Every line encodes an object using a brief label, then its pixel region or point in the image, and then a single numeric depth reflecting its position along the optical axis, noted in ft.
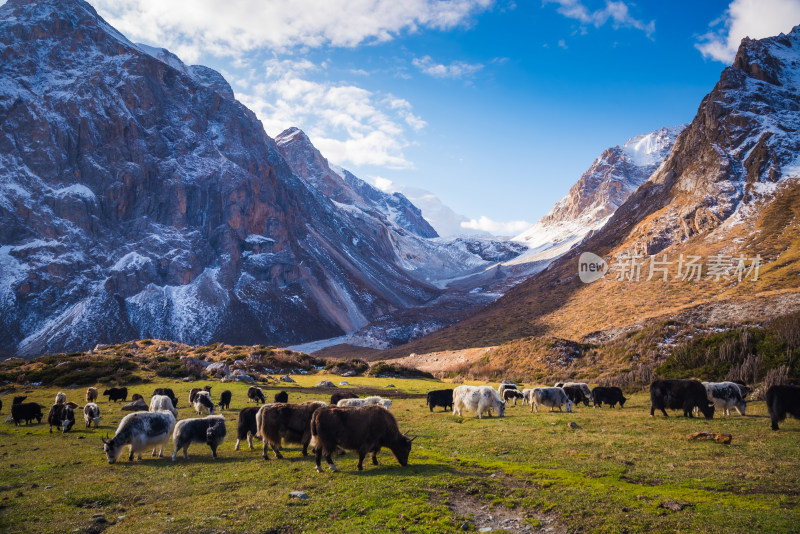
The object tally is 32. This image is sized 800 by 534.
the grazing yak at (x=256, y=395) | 100.83
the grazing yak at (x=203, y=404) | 82.84
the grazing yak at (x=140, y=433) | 51.39
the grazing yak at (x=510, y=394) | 100.35
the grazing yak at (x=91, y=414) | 74.52
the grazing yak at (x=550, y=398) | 85.92
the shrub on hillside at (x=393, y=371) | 197.26
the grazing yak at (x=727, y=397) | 70.13
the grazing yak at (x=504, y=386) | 108.58
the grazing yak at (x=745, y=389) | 80.69
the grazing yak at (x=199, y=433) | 53.96
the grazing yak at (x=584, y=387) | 98.27
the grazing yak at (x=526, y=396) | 100.05
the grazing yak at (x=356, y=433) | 45.44
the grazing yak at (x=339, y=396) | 84.68
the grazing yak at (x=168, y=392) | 94.41
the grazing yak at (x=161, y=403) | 75.36
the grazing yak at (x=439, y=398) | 93.91
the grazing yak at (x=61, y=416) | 70.57
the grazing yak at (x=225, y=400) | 94.68
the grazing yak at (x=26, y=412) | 77.82
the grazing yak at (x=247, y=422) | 59.39
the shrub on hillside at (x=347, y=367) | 205.57
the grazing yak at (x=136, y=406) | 91.35
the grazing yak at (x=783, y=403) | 57.47
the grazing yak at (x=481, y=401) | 81.10
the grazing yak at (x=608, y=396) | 89.30
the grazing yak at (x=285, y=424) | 51.93
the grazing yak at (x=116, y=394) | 107.04
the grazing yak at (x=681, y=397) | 68.90
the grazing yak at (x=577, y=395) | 97.04
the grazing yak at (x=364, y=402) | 72.74
